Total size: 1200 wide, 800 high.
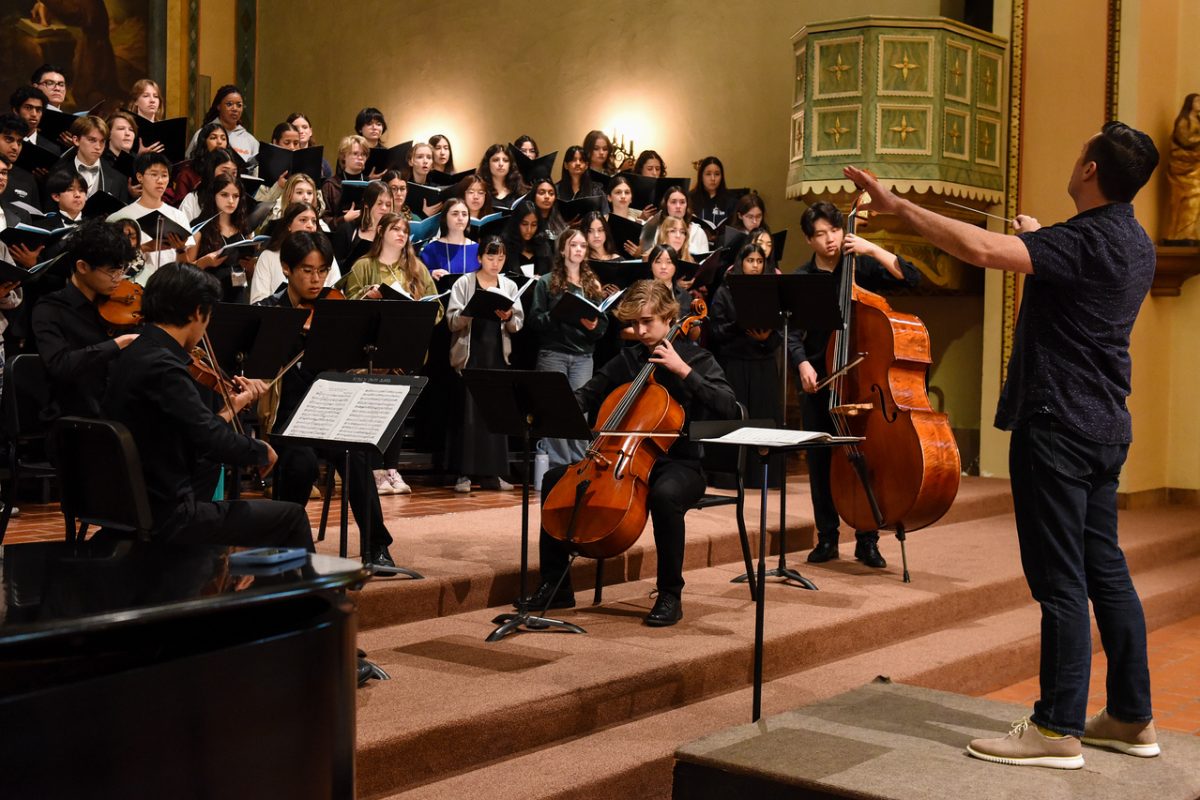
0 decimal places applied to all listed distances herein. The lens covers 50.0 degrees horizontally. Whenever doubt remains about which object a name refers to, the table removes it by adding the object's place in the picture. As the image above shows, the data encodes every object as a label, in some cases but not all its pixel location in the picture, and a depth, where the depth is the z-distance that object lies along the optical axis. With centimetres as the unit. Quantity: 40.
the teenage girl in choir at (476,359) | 674
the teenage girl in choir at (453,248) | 711
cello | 424
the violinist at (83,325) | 454
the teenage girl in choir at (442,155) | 909
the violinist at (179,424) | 334
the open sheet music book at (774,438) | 350
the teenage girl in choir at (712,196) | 932
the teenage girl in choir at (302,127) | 859
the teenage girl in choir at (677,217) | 778
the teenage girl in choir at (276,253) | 610
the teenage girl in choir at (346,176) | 748
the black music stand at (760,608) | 353
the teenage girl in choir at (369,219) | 679
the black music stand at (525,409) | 400
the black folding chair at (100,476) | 299
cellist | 446
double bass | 488
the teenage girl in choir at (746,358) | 705
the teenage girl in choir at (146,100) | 829
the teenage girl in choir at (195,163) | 714
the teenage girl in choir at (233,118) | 845
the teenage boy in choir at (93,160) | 670
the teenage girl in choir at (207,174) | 671
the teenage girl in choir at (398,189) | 739
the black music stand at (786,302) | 486
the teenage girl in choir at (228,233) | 618
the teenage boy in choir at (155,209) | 574
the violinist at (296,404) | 459
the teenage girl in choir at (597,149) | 918
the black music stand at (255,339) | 418
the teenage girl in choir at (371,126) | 895
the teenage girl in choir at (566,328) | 675
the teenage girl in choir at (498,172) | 828
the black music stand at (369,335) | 425
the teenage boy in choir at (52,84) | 799
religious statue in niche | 778
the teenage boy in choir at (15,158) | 618
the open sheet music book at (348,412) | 353
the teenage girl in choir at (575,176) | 893
